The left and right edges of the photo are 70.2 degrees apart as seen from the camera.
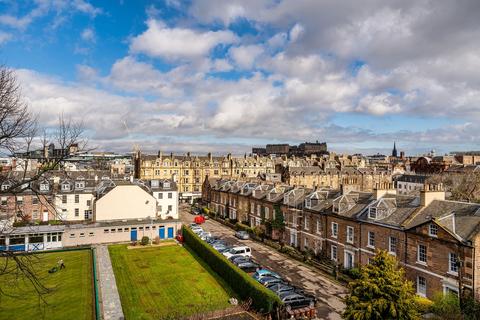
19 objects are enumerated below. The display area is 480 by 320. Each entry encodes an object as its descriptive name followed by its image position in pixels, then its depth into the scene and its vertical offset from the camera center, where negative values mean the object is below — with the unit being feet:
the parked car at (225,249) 130.37 -33.94
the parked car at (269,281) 95.61 -34.04
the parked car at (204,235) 156.71 -34.89
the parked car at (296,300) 82.79 -34.11
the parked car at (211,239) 147.89 -34.84
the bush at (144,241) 152.97 -35.80
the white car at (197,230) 167.39 -34.35
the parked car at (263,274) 102.17 -34.42
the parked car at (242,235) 162.94 -35.72
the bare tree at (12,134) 47.14 +3.80
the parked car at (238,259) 117.57 -34.29
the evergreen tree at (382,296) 61.00 -24.56
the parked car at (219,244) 137.39 -34.43
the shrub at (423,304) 75.42 -32.64
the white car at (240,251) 128.03 -34.16
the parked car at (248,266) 112.57 -34.87
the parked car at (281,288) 88.99 -33.78
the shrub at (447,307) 59.30 -27.82
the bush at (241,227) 174.14 -34.55
